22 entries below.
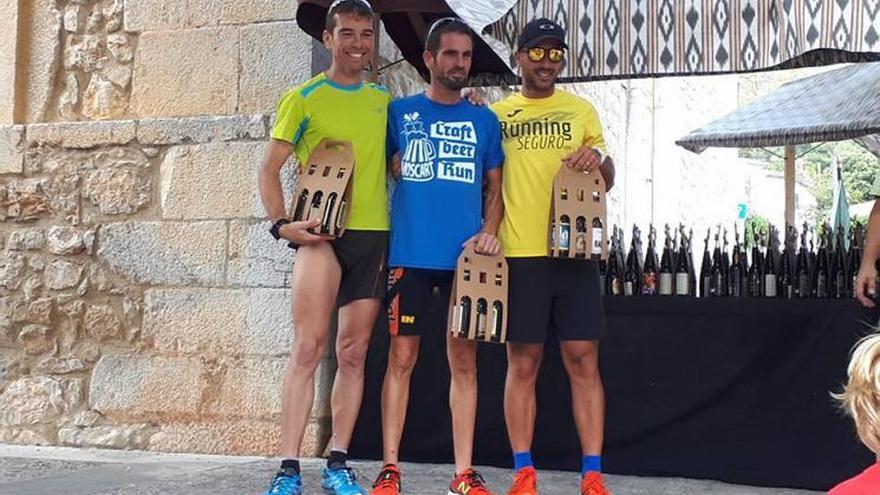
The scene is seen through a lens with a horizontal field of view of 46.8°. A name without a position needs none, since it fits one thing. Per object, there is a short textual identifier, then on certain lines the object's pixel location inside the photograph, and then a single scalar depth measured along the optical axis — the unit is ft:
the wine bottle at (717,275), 16.58
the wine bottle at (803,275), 16.07
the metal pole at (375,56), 16.20
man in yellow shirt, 13.24
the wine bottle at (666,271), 16.31
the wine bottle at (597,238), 13.00
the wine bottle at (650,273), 16.40
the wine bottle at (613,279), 16.83
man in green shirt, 13.24
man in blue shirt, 13.23
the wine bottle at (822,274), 16.01
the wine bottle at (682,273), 16.43
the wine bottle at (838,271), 15.88
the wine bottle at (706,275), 16.65
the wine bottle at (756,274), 16.39
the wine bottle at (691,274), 16.58
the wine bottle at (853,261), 15.87
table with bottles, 15.12
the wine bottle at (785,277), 16.15
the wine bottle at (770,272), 16.17
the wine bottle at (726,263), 16.56
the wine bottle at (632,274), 16.84
